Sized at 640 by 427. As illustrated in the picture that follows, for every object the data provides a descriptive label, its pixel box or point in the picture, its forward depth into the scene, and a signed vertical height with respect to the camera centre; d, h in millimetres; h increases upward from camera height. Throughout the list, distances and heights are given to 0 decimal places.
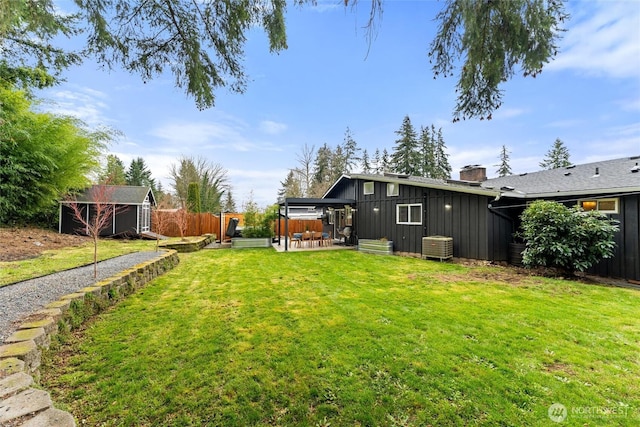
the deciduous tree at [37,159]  10062 +2474
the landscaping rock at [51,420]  1507 -1201
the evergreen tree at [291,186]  25828 +3301
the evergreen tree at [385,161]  29947 +6537
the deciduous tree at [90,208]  13664 +427
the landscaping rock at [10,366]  2021 -1206
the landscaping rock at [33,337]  2512 -1190
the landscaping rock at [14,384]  1783 -1213
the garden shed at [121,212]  13508 +218
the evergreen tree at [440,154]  27519 +6702
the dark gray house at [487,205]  6359 +420
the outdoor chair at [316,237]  12783 -994
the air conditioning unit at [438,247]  8734 -997
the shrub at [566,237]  6012 -438
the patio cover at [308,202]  10961 +667
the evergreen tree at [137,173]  31484 +5188
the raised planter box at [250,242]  12203 -1205
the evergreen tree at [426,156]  26578 +6259
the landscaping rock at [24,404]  1579 -1210
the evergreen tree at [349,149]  29031 +7524
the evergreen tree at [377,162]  30781 +6510
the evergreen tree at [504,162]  29547 +6361
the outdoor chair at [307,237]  12808 -980
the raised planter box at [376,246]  10703 -1220
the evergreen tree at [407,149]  26000 +6831
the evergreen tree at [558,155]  25484 +6327
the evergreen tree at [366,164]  30531 +6238
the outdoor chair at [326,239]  13102 -1103
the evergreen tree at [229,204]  26662 +1359
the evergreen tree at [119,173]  24684 +4530
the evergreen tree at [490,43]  2145 +1552
